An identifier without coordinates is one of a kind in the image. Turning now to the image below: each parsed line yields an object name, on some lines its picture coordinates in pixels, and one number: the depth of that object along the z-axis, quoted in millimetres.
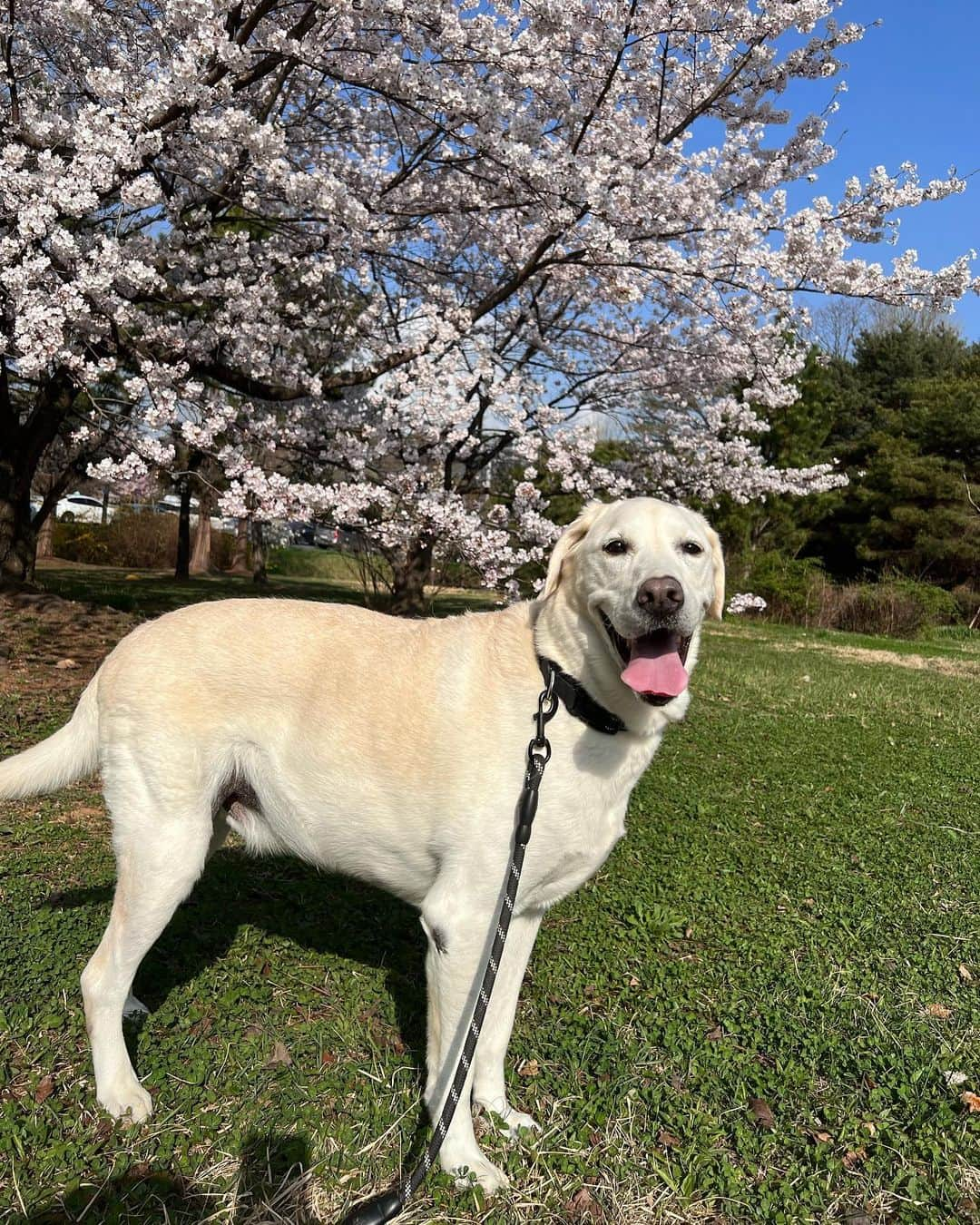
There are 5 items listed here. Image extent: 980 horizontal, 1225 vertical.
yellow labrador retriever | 2338
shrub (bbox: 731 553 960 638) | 21000
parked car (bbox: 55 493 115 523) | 29766
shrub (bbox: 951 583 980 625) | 25312
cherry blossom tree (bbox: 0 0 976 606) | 6270
